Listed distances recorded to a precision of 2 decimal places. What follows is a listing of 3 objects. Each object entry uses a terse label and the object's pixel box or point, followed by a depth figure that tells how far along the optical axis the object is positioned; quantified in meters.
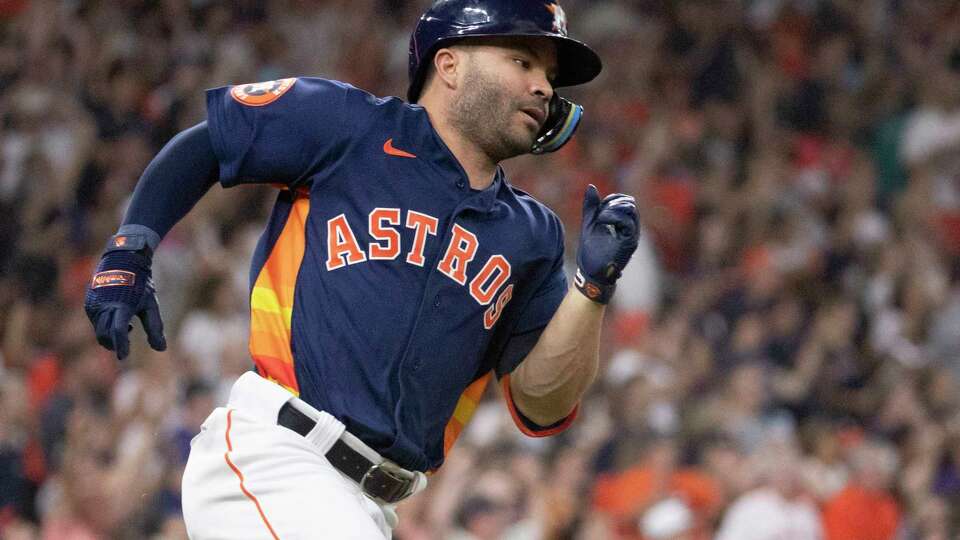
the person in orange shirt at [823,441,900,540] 14.05
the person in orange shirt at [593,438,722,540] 13.78
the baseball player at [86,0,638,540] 6.12
